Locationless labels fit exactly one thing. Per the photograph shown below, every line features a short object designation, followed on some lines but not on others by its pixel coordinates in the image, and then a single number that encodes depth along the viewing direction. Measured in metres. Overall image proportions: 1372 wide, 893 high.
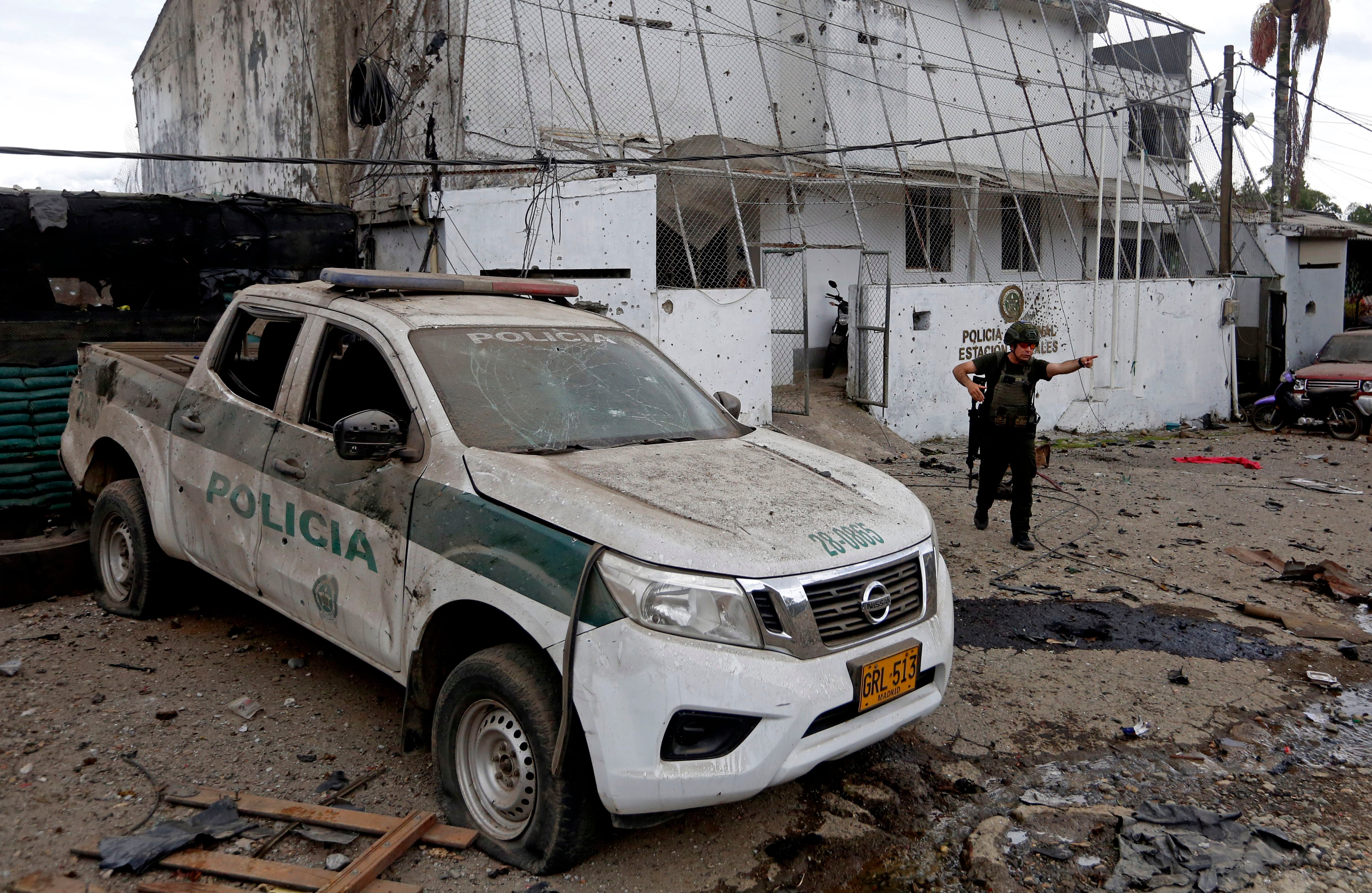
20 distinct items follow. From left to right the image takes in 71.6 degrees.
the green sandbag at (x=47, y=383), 6.66
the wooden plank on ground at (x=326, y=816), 3.16
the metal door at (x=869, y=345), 13.44
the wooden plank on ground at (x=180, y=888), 2.88
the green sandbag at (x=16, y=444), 6.48
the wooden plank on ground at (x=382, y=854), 2.85
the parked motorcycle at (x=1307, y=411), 14.87
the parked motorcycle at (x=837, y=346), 15.21
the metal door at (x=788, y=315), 14.30
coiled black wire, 12.33
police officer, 6.93
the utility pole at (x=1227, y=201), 17.97
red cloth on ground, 12.12
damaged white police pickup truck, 2.74
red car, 14.65
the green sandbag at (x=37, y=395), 6.57
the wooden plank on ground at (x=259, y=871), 2.90
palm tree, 27.98
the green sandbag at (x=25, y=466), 6.47
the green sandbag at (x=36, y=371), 6.59
